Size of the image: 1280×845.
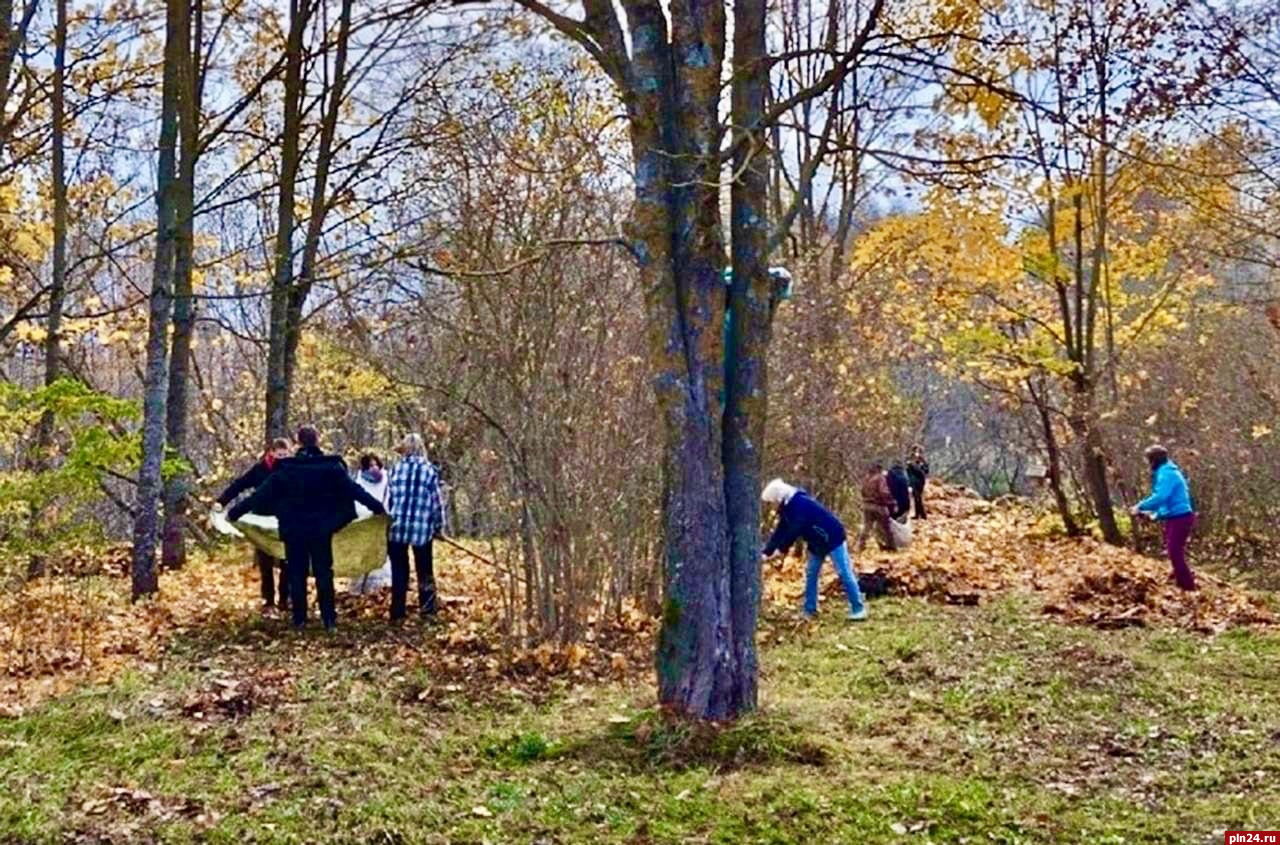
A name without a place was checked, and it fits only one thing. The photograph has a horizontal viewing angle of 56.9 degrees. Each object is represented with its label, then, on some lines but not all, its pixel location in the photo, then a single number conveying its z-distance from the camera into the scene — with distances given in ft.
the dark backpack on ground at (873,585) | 43.11
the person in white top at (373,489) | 38.58
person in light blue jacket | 44.32
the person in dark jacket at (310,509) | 33.40
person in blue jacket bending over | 38.45
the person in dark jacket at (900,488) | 63.87
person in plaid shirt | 34.88
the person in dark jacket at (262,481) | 36.11
